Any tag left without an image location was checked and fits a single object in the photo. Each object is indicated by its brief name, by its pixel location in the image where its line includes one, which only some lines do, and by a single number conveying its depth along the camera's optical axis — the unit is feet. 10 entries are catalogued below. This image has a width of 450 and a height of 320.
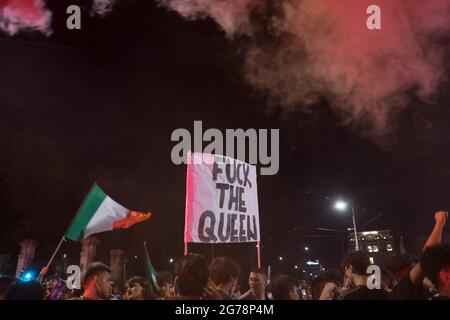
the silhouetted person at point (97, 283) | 13.53
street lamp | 51.47
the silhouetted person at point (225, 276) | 13.41
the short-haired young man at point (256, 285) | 16.93
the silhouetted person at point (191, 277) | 10.85
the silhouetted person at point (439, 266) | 9.92
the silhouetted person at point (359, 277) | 11.08
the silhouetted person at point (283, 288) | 14.69
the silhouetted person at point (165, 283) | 19.86
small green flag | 21.49
